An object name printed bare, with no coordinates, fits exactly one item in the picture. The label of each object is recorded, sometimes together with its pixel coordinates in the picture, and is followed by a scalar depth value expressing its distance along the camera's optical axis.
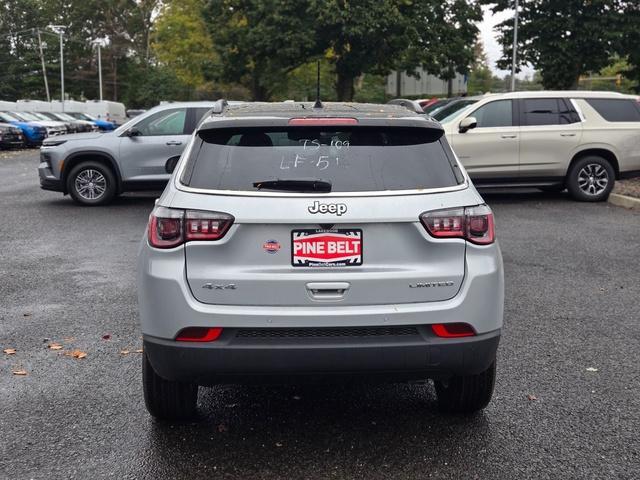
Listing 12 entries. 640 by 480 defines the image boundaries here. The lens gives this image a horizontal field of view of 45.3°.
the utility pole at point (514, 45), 30.98
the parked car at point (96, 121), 44.77
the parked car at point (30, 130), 31.62
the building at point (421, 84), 42.50
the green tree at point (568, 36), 29.02
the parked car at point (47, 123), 33.38
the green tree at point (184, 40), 57.41
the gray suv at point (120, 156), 13.21
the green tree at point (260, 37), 36.12
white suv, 13.58
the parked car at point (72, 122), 37.35
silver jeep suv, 3.41
